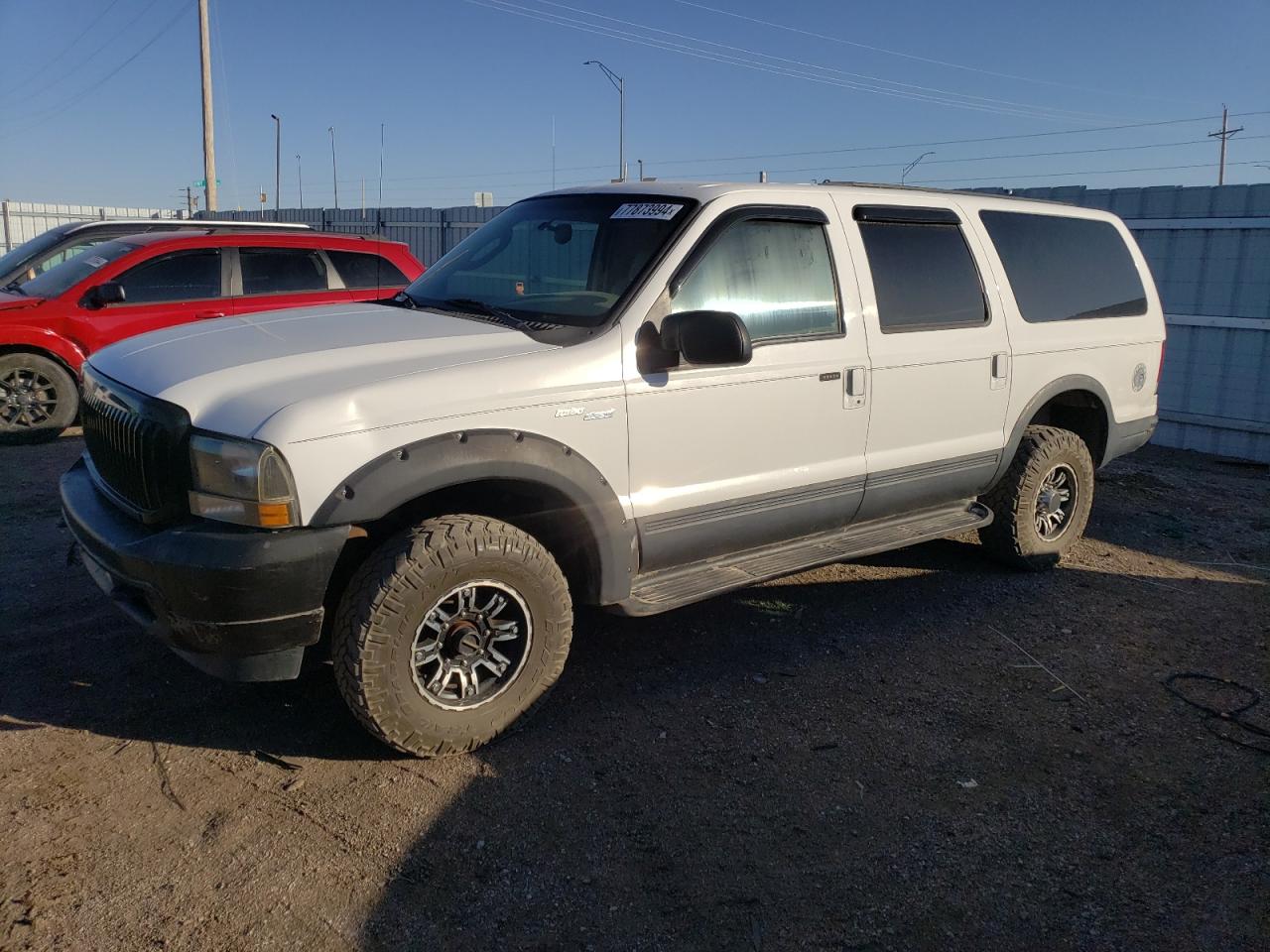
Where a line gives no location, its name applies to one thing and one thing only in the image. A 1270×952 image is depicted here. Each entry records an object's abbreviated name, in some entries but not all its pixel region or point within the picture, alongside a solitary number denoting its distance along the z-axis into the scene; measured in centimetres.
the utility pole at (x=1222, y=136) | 5619
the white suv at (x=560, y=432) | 321
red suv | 841
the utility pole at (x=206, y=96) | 2073
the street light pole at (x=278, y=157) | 4825
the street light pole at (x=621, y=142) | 2857
